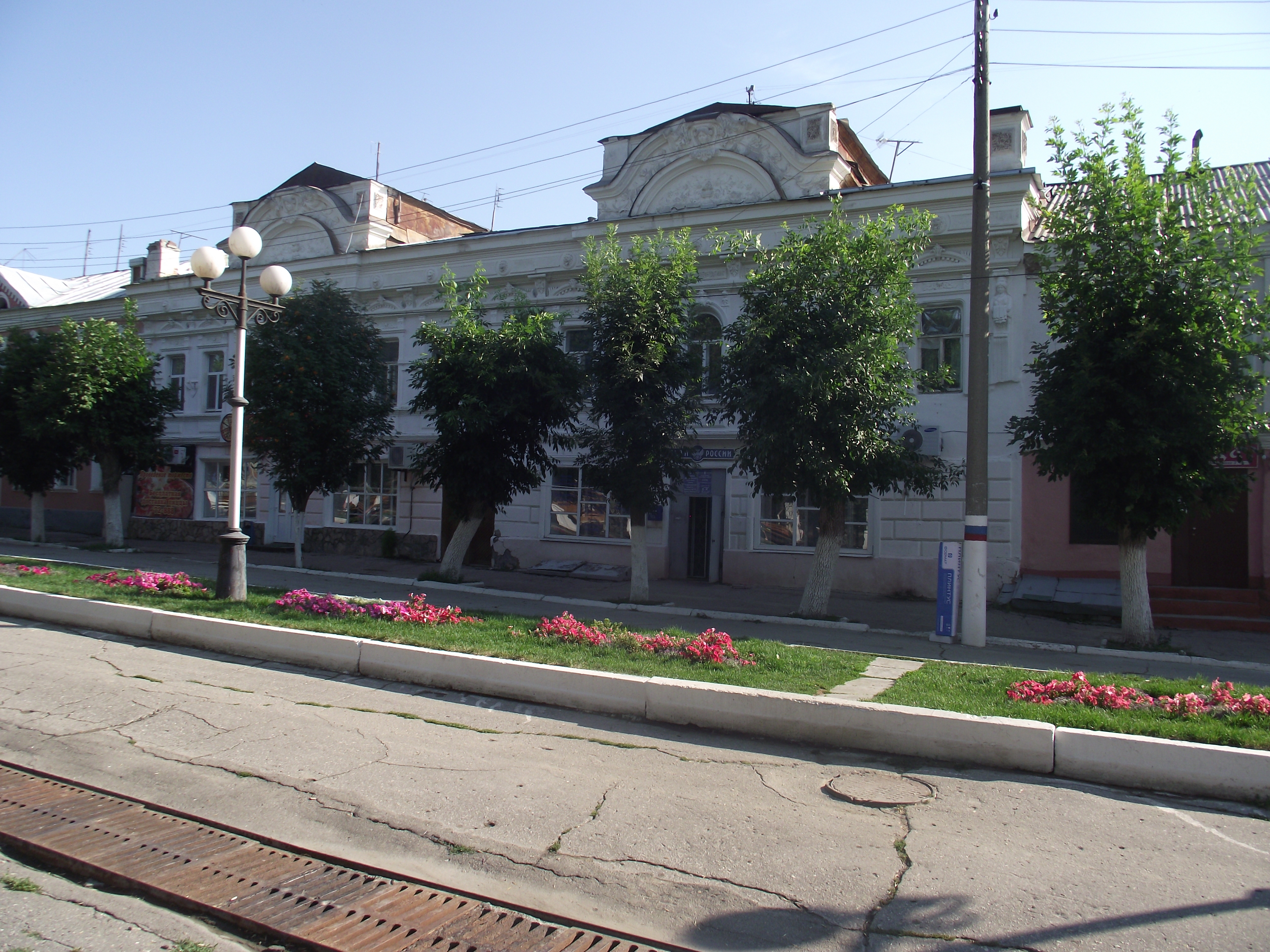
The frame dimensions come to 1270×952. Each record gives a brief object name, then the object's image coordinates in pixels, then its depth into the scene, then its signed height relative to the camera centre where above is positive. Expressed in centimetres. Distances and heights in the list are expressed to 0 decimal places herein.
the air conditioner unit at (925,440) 1662 +144
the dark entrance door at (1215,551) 1502 -60
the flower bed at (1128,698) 662 -154
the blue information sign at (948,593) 1166 -116
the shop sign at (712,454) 1883 +120
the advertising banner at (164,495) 2664 -7
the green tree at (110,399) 2048 +238
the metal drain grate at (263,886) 366 -194
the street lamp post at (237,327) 1135 +242
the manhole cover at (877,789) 538 -189
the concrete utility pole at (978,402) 1130 +153
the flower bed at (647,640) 859 -152
